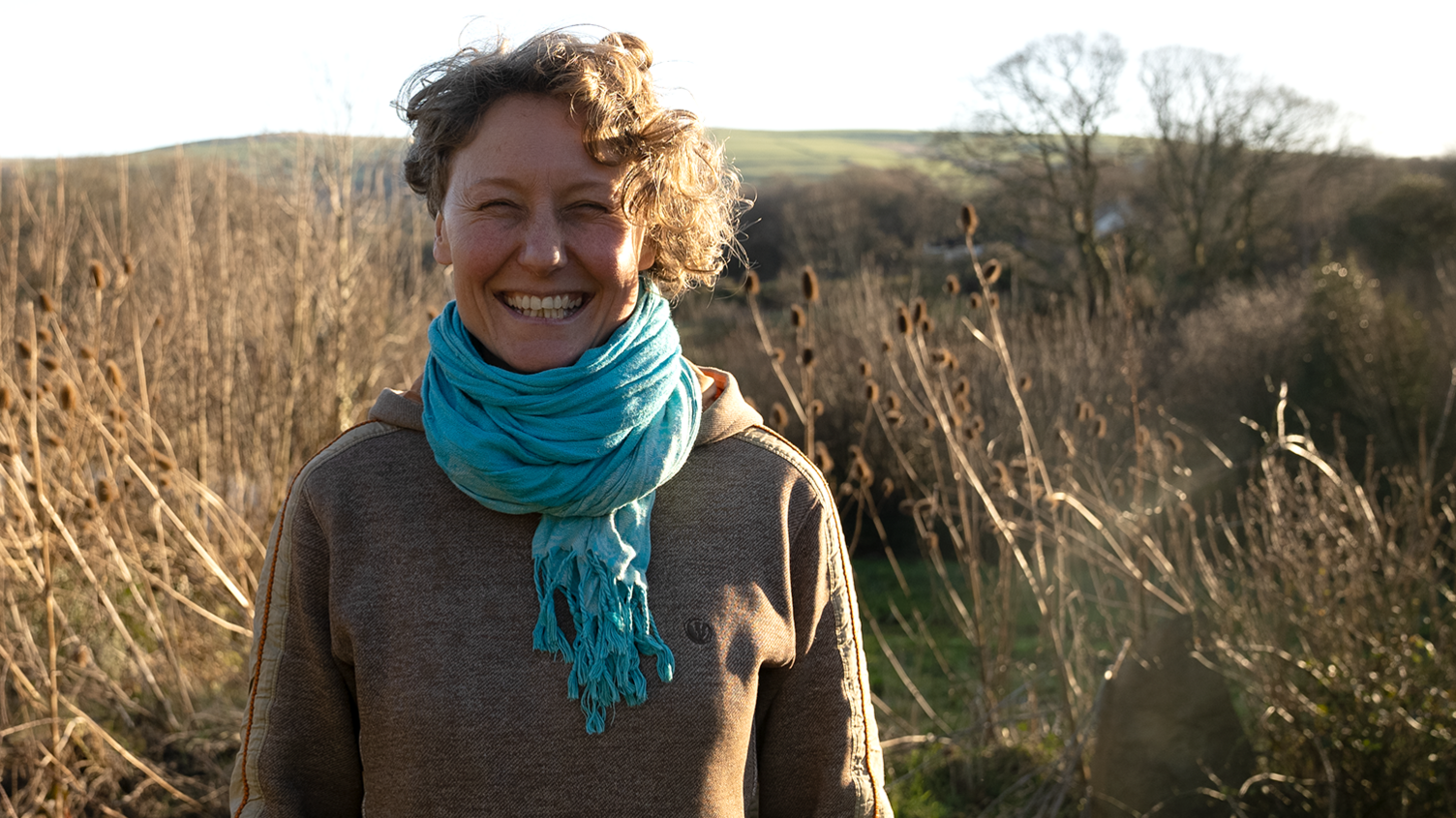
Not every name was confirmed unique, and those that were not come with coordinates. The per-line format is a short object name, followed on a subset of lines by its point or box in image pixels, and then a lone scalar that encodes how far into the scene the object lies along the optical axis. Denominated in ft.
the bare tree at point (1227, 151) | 68.54
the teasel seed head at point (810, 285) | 11.16
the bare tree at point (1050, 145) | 68.85
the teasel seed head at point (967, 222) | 11.45
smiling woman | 4.96
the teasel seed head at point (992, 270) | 11.54
